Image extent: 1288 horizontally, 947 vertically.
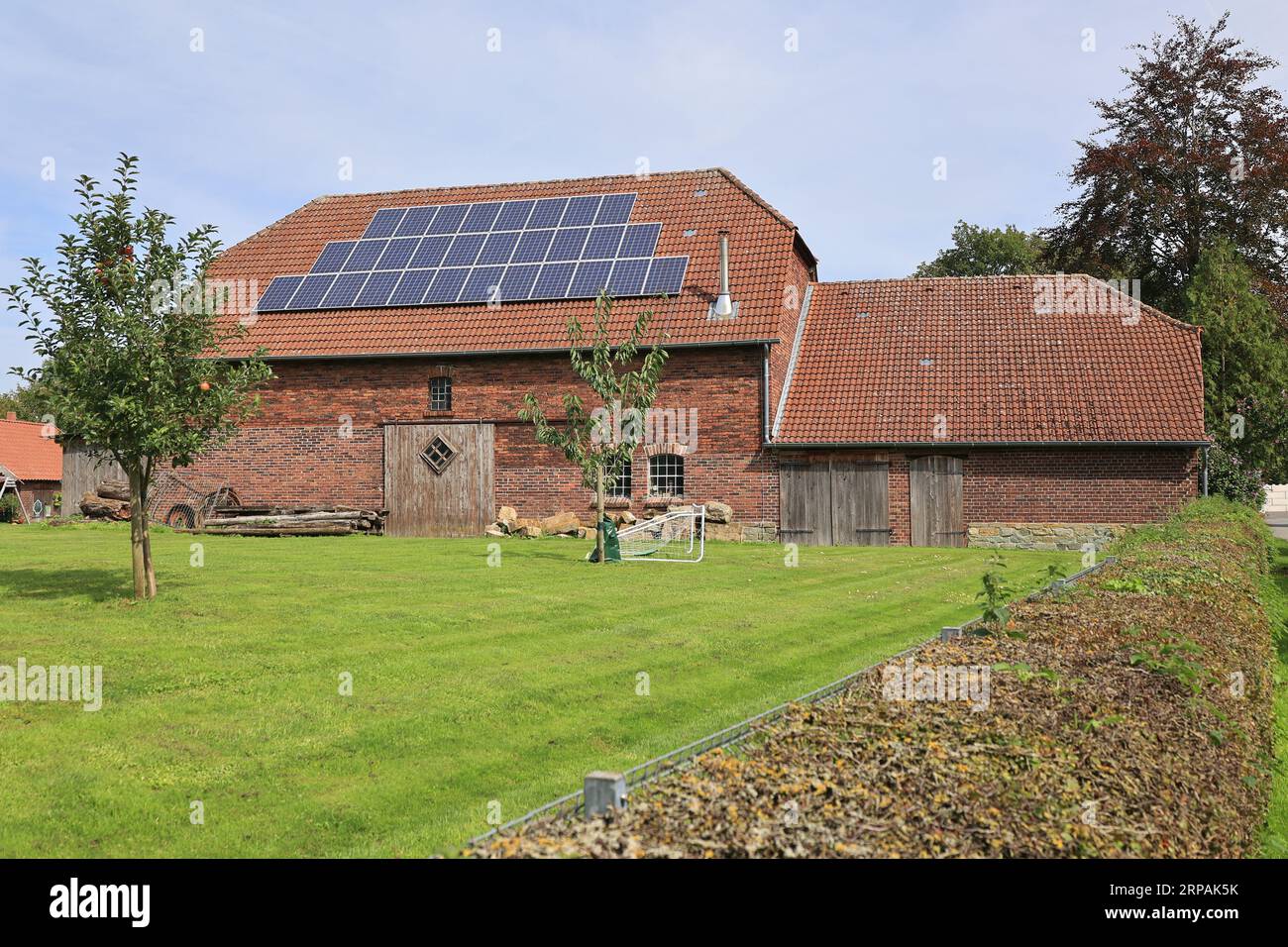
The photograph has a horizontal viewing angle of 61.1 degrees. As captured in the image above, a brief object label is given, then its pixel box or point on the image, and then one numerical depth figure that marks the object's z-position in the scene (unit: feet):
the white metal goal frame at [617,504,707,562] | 70.15
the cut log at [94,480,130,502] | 99.19
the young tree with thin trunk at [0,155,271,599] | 42.86
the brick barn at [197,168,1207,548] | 85.51
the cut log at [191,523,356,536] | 88.94
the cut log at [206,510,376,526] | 89.20
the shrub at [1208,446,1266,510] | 102.89
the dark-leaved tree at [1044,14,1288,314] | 119.55
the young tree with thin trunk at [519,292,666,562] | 67.56
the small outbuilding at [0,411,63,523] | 169.89
